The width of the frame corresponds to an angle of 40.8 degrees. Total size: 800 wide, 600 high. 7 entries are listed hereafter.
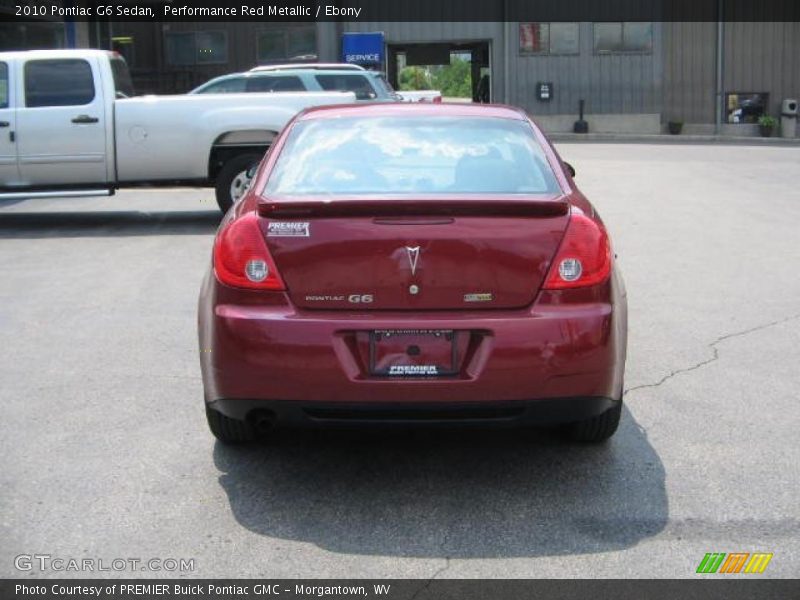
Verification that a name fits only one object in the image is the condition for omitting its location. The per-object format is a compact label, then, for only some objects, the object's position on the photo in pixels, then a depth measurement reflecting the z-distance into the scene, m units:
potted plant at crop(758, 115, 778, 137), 33.97
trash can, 34.44
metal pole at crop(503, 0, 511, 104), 34.22
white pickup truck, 12.22
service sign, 33.50
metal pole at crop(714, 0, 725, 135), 34.53
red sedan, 4.12
